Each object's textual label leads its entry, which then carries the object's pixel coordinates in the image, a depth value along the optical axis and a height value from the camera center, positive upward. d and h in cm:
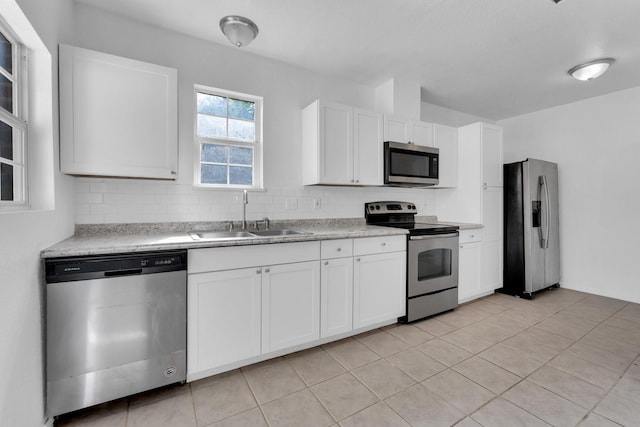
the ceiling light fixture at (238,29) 218 +145
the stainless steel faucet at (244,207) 251 +6
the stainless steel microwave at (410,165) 304 +54
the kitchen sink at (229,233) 234 -17
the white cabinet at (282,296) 186 -64
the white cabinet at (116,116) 178 +66
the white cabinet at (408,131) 308 +93
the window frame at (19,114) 135 +51
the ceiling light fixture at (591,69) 276 +143
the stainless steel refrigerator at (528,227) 356 -19
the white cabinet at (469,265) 329 -62
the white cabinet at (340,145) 272 +68
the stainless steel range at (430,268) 279 -58
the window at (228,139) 257 +70
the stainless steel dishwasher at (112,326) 150 -64
